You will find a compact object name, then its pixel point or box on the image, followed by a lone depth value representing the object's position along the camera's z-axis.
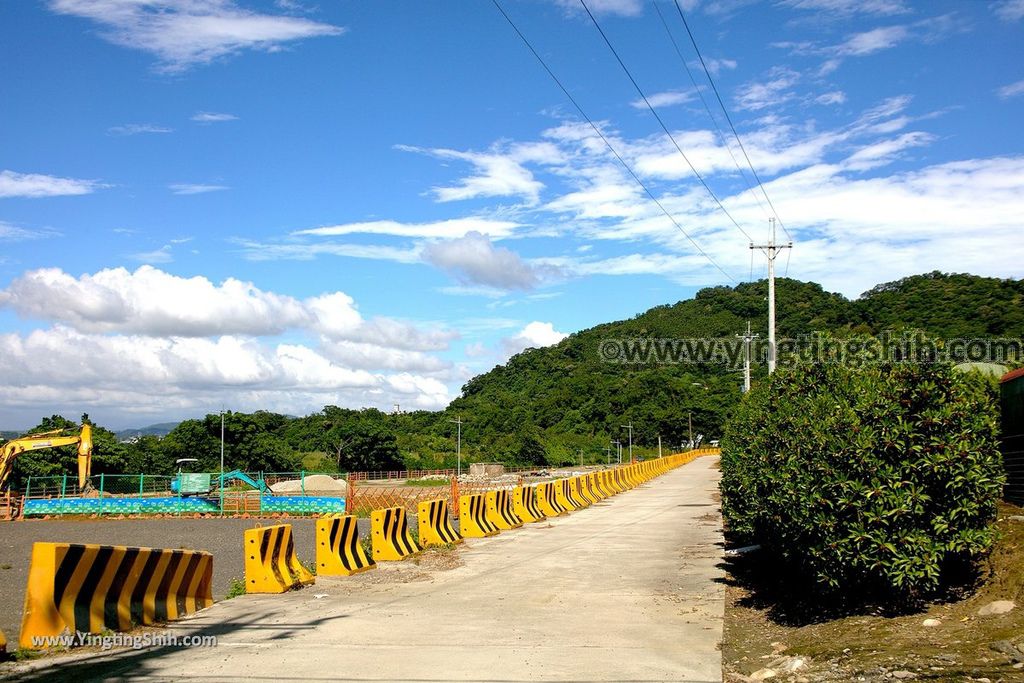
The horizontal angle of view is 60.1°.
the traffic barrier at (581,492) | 31.89
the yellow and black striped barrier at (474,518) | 20.53
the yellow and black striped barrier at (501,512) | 22.07
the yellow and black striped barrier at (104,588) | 8.45
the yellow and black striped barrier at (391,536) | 16.19
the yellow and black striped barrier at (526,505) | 24.38
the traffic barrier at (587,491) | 32.91
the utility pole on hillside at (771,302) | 29.30
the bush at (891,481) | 8.12
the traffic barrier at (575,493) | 30.88
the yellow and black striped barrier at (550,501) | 27.00
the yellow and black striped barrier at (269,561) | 12.22
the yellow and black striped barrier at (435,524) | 18.02
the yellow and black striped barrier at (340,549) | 14.20
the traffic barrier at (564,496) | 29.00
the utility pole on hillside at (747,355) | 54.78
